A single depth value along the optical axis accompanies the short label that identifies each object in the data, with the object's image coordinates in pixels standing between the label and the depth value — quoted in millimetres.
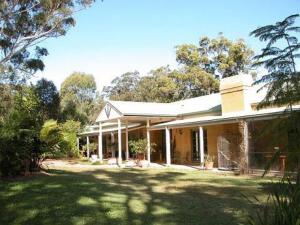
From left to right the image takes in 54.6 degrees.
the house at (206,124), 13603
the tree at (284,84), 5520
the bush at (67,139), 12426
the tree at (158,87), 34645
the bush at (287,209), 3267
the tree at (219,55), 33068
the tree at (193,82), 33202
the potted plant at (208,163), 15490
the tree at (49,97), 26917
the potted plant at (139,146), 18966
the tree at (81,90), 44017
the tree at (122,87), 47659
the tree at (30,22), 16601
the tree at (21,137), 10760
